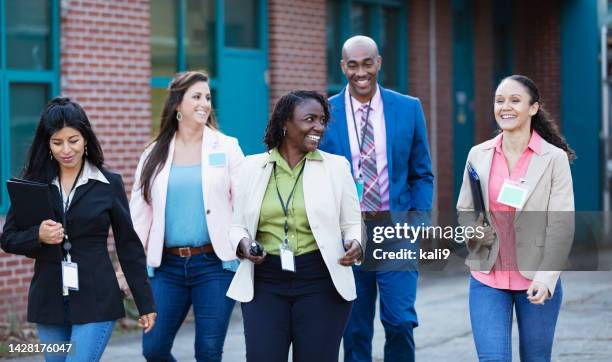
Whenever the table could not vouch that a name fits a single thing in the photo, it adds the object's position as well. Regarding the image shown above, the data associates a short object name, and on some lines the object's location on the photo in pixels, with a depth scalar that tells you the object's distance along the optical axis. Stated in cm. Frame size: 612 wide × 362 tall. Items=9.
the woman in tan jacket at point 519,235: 1016
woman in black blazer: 967
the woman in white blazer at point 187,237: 1170
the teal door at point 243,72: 2292
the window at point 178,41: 2135
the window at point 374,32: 2680
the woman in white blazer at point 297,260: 973
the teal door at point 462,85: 3209
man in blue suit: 1233
